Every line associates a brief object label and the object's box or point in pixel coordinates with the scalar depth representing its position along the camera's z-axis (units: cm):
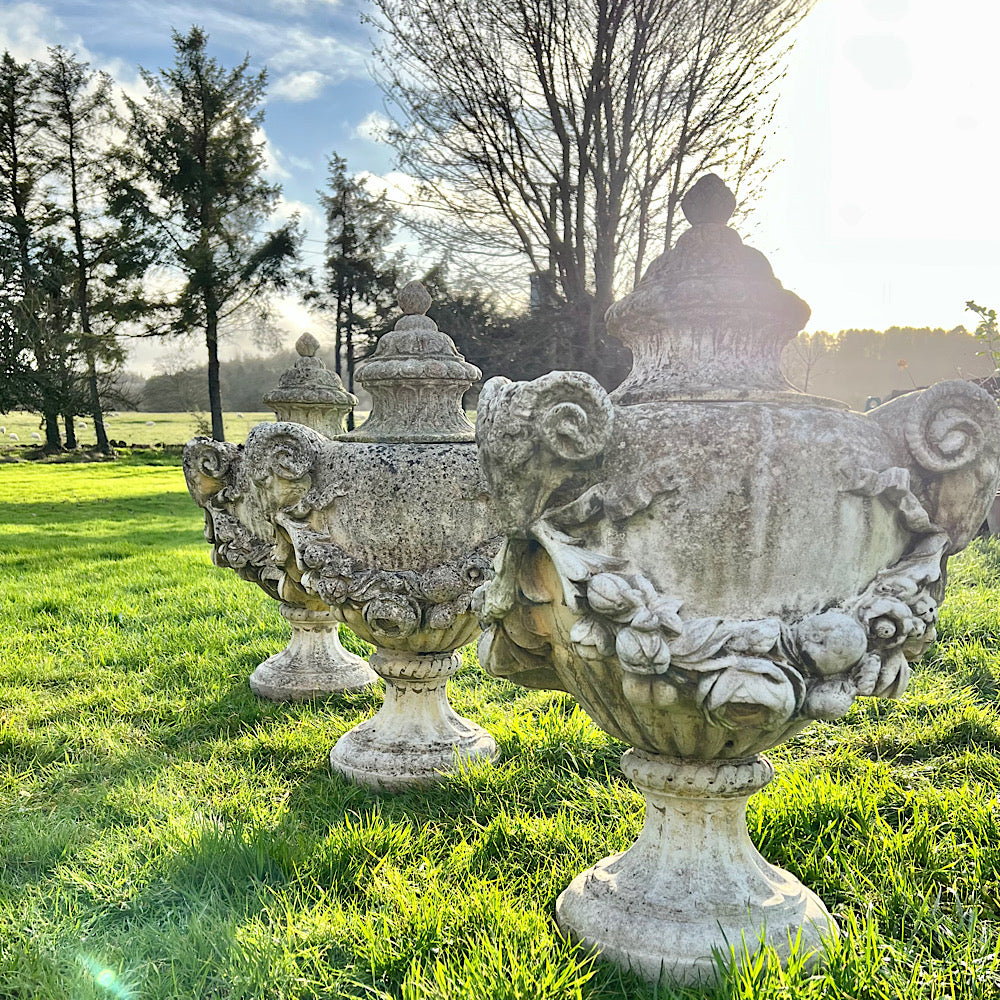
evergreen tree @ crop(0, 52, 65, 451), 1841
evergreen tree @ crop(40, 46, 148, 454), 1942
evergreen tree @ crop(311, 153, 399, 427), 1709
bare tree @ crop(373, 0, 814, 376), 1131
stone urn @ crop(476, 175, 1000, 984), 179
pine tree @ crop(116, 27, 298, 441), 1925
